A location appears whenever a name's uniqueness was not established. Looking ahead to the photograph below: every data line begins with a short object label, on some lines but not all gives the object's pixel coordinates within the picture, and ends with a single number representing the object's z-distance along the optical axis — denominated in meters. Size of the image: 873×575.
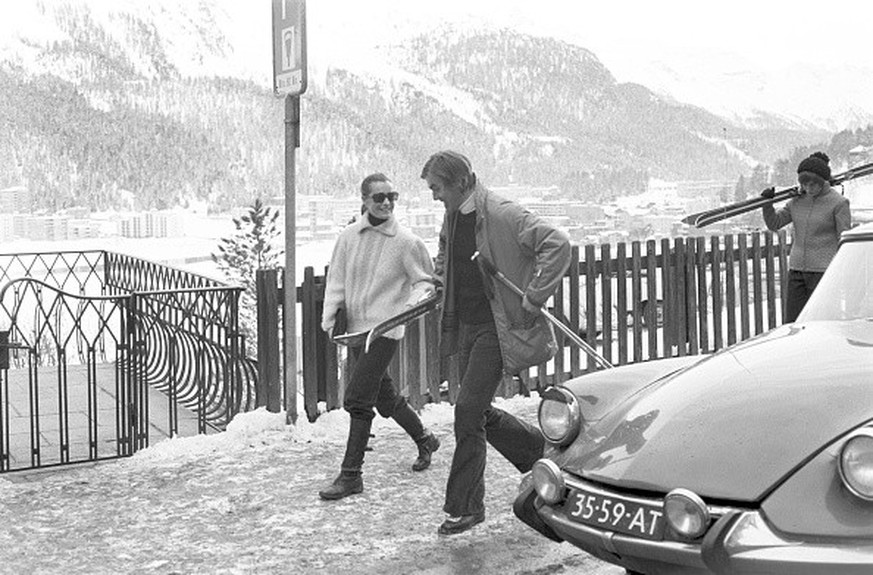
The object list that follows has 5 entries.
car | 3.13
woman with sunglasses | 6.59
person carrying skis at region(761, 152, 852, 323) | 8.38
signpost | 7.54
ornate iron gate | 7.85
